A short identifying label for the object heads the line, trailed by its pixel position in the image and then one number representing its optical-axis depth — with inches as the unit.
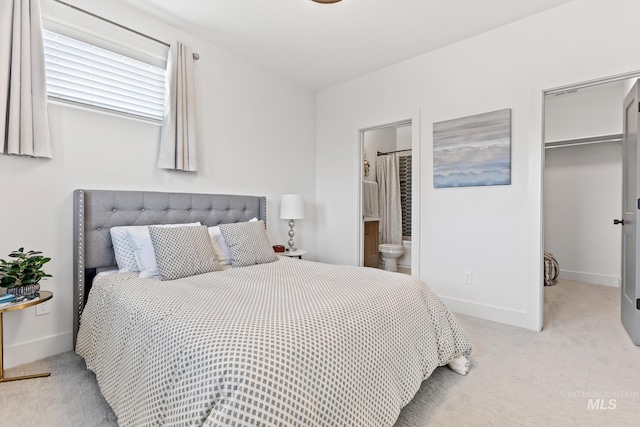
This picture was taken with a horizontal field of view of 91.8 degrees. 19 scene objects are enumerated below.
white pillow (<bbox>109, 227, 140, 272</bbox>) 88.3
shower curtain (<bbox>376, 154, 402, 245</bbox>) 217.8
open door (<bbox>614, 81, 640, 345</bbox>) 93.5
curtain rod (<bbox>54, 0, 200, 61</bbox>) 88.4
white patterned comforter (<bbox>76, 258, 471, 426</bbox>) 38.9
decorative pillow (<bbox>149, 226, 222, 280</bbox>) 81.0
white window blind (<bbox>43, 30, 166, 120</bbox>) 86.9
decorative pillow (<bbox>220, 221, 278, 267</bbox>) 100.6
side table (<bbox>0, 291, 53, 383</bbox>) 67.3
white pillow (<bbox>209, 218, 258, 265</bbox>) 103.2
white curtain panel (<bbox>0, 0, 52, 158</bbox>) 76.2
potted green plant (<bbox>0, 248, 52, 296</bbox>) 70.8
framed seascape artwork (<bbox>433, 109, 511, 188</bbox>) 111.3
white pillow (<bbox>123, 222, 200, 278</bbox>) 84.1
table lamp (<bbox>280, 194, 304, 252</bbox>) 142.7
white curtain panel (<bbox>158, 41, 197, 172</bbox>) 106.3
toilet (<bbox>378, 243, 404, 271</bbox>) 194.8
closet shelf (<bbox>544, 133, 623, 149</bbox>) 159.3
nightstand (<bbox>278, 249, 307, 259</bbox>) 138.7
